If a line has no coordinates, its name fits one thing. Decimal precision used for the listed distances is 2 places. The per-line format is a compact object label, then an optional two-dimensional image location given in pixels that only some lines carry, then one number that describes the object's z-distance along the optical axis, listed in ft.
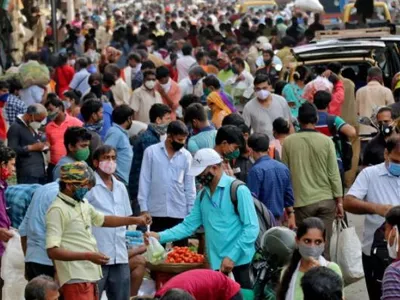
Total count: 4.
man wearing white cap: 54.16
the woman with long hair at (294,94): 96.18
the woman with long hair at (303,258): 44.68
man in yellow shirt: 52.12
